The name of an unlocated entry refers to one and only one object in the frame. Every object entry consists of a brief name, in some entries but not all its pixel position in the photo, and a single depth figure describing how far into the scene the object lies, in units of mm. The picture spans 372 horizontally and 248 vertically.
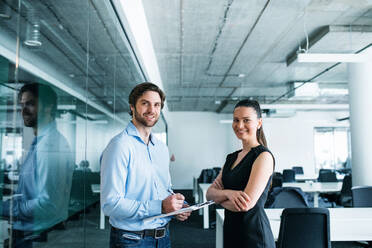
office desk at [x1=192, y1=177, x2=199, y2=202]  8923
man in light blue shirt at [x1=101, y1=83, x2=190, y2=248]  1555
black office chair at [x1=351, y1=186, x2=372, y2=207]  4020
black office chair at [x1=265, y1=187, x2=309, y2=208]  3773
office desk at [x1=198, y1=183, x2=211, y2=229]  6402
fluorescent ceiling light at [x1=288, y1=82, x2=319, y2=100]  9344
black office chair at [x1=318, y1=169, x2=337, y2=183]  8719
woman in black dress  1693
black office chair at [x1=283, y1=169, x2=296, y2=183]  8777
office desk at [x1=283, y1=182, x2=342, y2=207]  6469
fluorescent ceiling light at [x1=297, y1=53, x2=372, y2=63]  4098
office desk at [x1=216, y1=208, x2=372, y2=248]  2650
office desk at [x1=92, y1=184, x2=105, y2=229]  2607
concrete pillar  5496
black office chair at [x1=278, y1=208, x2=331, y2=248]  2355
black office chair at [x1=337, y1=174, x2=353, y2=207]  6543
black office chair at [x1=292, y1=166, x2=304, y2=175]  11881
